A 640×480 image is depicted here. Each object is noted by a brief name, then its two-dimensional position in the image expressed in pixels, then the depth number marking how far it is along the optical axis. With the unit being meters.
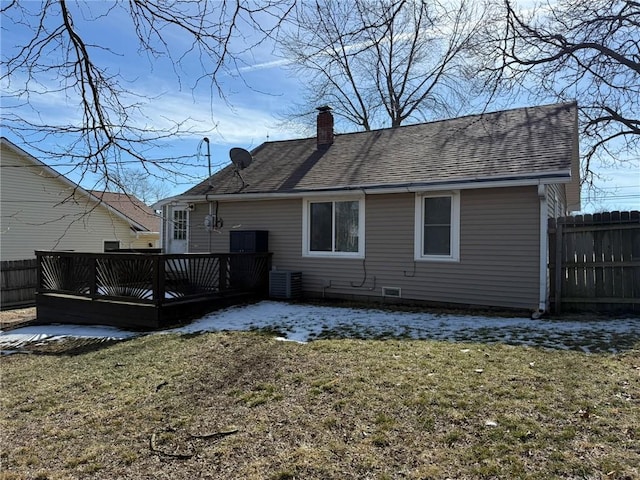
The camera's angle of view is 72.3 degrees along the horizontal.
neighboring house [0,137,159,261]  16.92
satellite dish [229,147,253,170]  12.04
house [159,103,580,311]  8.02
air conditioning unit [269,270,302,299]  9.91
